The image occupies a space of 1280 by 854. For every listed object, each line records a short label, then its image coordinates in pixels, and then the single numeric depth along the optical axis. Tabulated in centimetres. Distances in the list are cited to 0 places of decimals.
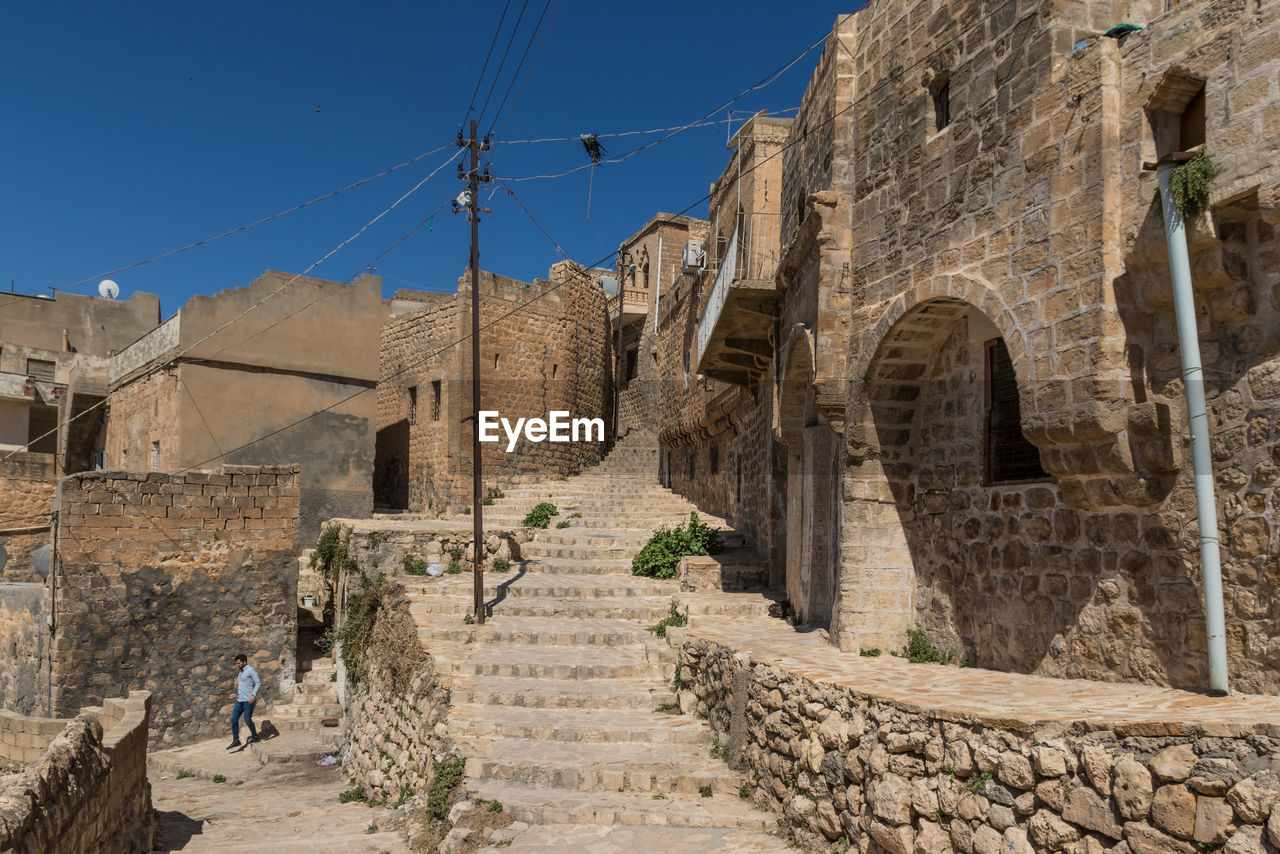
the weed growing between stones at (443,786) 791
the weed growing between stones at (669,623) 1176
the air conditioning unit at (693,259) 2148
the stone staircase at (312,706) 1427
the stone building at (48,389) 2370
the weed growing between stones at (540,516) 2003
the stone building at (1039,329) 525
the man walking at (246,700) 1363
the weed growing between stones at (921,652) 804
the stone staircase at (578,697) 757
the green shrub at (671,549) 1509
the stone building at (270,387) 2003
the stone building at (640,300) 2964
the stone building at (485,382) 2297
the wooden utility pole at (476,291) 1369
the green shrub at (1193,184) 527
